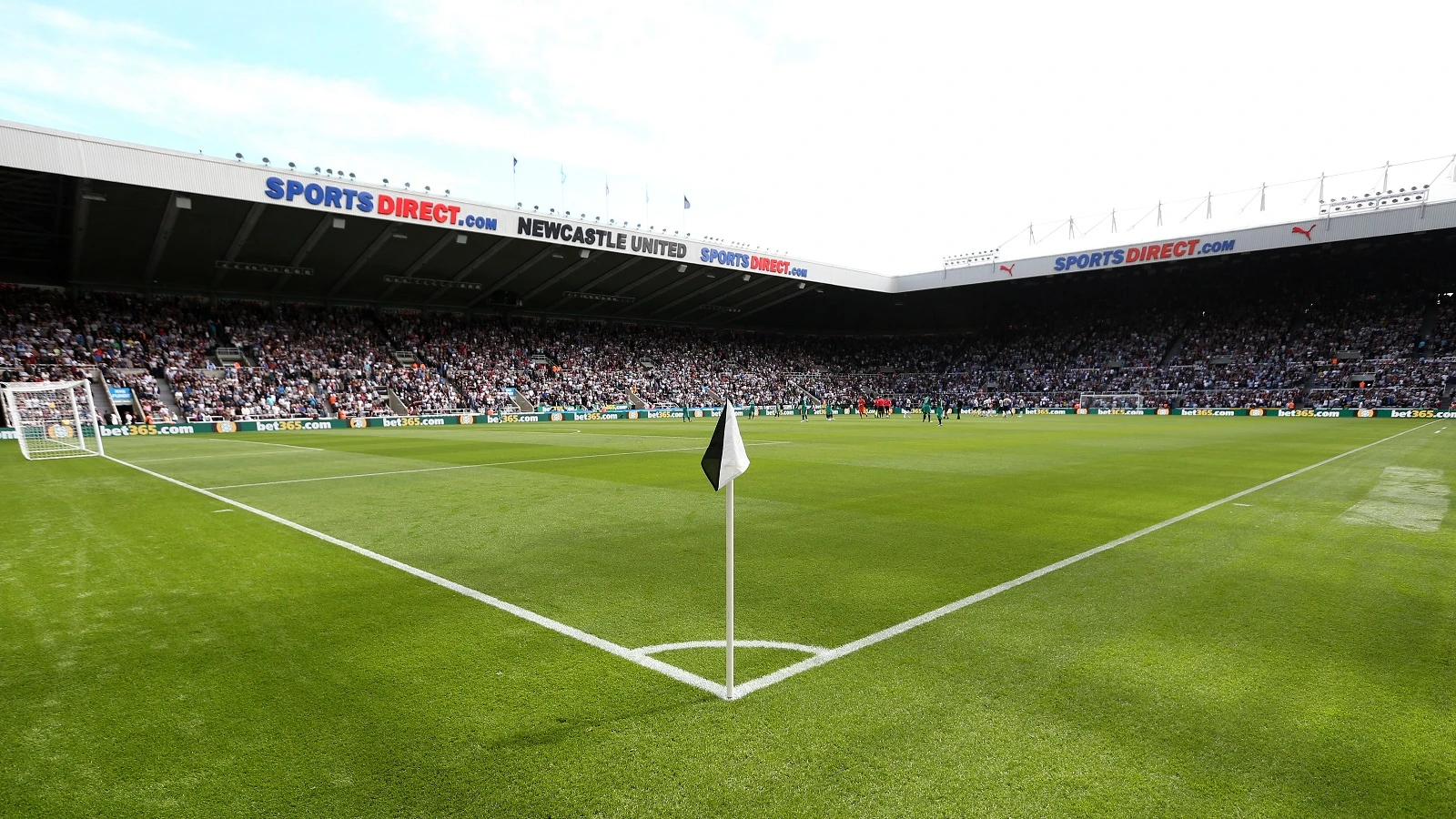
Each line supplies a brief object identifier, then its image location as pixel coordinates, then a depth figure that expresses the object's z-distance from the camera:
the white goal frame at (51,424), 19.81
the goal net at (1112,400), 57.06
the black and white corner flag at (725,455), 3.94
